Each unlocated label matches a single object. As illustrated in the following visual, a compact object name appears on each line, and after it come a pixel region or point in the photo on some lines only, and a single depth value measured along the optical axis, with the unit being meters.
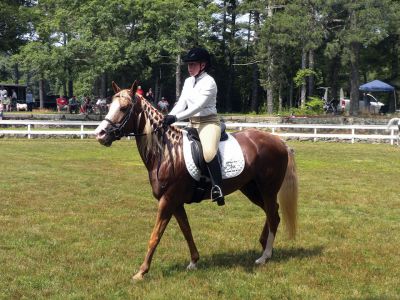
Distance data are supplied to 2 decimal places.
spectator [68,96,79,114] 45.07
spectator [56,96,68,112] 49.00
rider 6.54
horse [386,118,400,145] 27.80
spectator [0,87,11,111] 42.01
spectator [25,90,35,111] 53.47
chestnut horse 6.41
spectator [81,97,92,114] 42.50
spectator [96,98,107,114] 38.91
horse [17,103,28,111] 49.87
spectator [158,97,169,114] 38.70
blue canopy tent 46.73
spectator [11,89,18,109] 48.35
